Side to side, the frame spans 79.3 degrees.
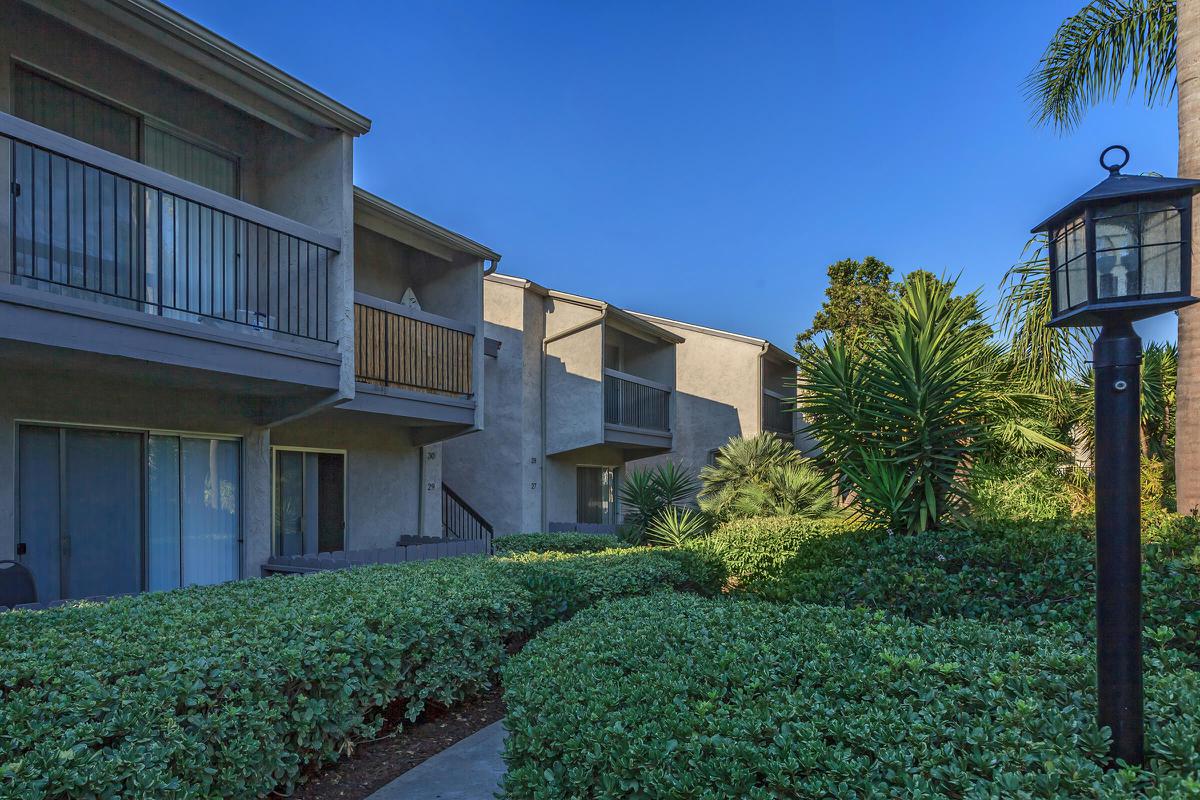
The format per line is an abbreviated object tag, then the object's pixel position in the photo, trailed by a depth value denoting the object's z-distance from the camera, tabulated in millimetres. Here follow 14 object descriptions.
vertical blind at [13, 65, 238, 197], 7672
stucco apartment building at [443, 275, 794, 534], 15656
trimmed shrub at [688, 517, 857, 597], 9773
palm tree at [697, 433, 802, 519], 13375
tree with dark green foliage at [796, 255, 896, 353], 27078
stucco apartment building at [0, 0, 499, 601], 6840
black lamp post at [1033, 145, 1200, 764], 2336
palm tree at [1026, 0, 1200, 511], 6352
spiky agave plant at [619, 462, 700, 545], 13883
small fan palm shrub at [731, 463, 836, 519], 12102
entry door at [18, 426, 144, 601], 7508
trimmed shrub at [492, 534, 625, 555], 11398
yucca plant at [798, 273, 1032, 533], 6180
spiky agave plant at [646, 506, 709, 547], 12219
